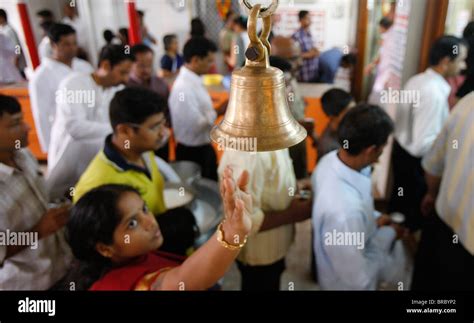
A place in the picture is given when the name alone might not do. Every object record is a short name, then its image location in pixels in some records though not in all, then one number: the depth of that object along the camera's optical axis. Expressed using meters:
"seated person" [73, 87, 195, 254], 1.87
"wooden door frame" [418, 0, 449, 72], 2.90
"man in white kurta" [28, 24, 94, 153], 3.41
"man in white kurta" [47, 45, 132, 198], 2.77
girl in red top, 1.31
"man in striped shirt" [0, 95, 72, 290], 1.69
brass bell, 0.85
